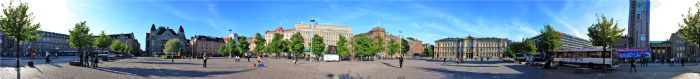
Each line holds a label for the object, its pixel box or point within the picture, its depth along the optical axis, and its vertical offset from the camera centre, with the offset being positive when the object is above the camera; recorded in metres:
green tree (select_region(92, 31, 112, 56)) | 76.00 +0.99
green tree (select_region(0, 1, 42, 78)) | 31.77 +1.61
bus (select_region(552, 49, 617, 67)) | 42.09 -1.17
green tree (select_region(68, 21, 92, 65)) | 51.72 +1.23
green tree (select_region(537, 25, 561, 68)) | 68.06 +0.81
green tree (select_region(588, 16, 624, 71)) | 39.38 +0.99
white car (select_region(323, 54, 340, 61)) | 72.91 -1.68
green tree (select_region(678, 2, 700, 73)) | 30.34 +1.07
